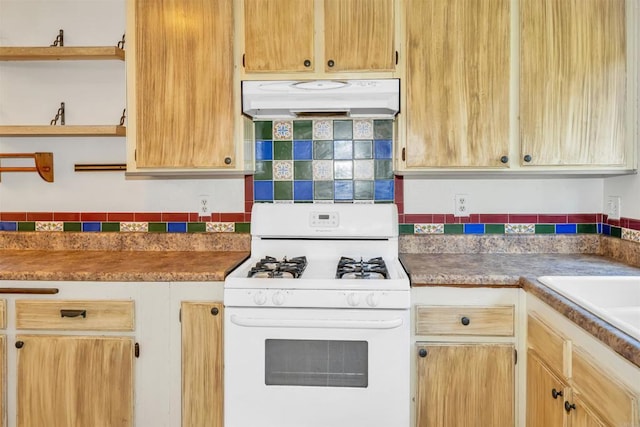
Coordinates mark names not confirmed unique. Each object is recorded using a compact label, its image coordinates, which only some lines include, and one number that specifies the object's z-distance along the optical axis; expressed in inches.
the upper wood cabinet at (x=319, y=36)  83.5
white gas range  71.1
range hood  82.8
